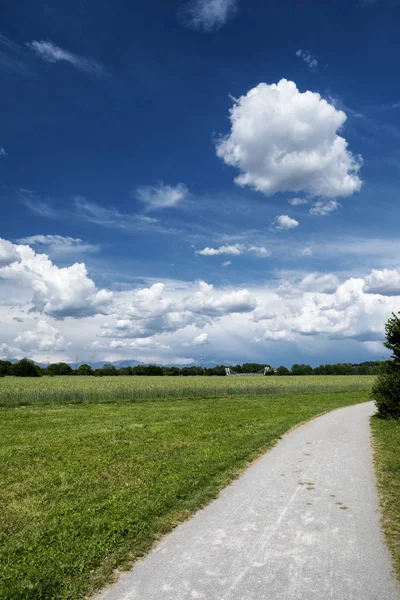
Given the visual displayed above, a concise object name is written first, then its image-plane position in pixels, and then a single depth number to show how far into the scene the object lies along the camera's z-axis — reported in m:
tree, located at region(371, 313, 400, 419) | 20.62
